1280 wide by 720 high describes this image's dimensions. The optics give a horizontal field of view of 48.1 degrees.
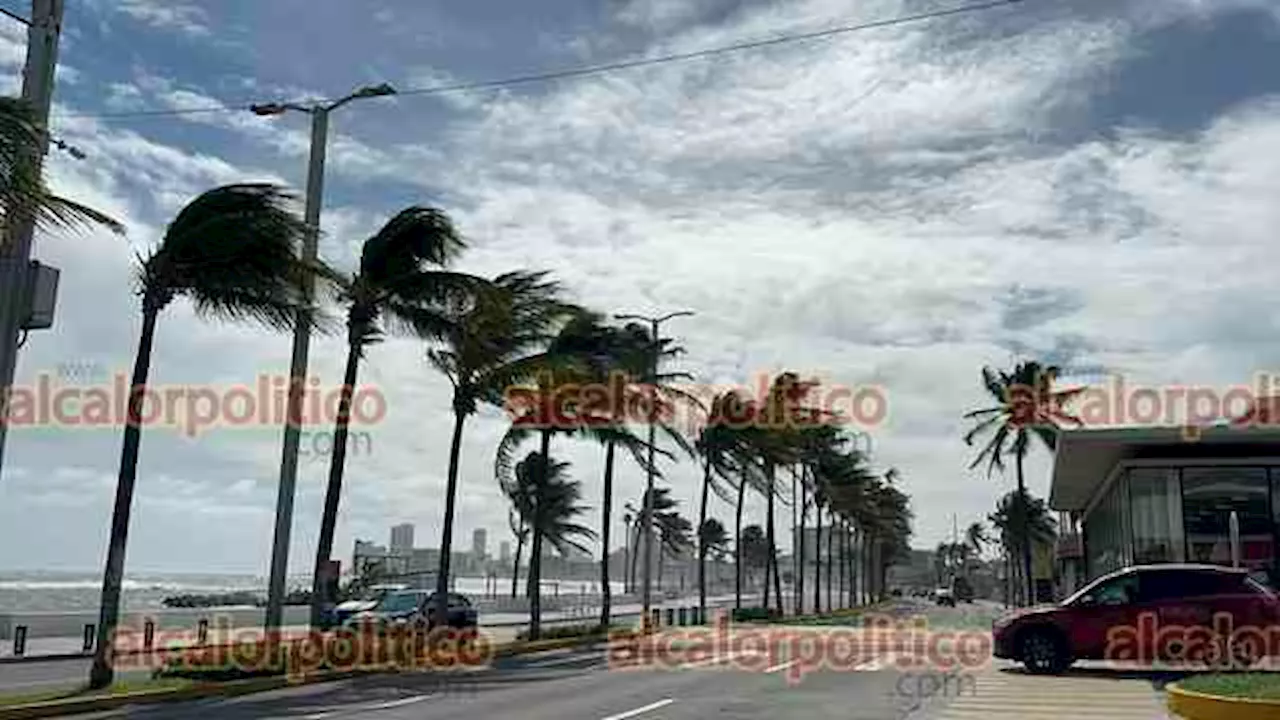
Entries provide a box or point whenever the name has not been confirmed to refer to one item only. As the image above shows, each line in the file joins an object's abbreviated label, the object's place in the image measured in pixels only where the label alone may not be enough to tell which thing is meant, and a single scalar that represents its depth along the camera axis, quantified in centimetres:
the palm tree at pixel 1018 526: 7231
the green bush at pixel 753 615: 5772
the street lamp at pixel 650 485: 4509
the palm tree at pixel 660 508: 9800
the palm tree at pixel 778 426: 5528
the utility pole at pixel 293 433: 2481
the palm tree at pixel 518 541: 7763
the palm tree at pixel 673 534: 10844
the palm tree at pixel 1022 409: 5881
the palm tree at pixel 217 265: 2131
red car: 2266
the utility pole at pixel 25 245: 1725
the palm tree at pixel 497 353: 3095
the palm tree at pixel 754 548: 13454
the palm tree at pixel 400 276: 2766
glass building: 3344
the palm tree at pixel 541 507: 3794
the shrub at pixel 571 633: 3766
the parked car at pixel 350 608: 3619
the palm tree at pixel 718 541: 12356
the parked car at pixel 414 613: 3388
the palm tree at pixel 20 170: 1294
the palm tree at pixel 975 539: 15750
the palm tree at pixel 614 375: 3866
